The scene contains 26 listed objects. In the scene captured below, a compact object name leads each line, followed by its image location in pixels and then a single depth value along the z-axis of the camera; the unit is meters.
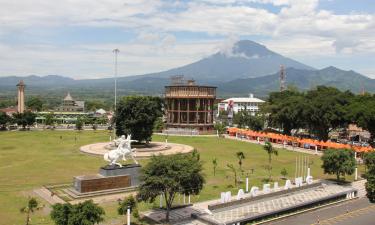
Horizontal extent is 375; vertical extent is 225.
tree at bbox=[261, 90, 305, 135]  74.75
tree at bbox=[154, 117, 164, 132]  91.75
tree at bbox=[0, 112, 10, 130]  90.12
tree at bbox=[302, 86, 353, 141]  68.31
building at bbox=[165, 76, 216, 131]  91.38
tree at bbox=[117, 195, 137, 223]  27.85
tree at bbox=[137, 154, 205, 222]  28.47
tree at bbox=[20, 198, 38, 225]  26.69
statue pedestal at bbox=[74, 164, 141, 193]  36.27
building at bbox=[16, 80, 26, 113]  114.26
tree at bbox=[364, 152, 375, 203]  29.66
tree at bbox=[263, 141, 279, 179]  45.84
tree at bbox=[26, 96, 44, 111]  154.88
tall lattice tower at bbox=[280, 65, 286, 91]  156.12
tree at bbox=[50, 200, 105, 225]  22.98
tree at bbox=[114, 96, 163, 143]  60.91
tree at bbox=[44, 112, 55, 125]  99.69
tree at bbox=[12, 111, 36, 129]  91.25
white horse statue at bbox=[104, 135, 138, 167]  38.86
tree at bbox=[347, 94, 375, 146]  62.00
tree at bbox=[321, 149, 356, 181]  41.47
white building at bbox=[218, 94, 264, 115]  186.88
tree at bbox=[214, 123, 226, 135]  88.84
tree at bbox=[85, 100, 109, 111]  188.62
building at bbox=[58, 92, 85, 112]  173.73
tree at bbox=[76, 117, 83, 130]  90.31
